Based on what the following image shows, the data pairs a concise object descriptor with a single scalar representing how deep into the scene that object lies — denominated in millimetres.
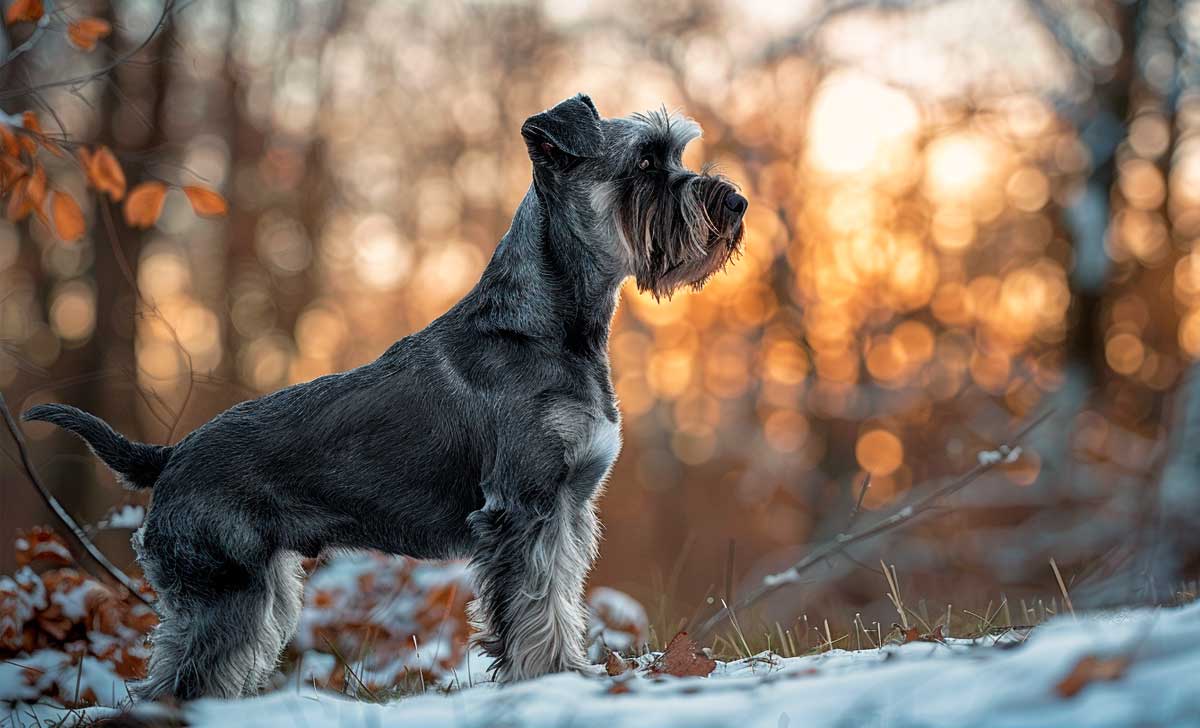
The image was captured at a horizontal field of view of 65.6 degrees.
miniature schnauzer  4133
